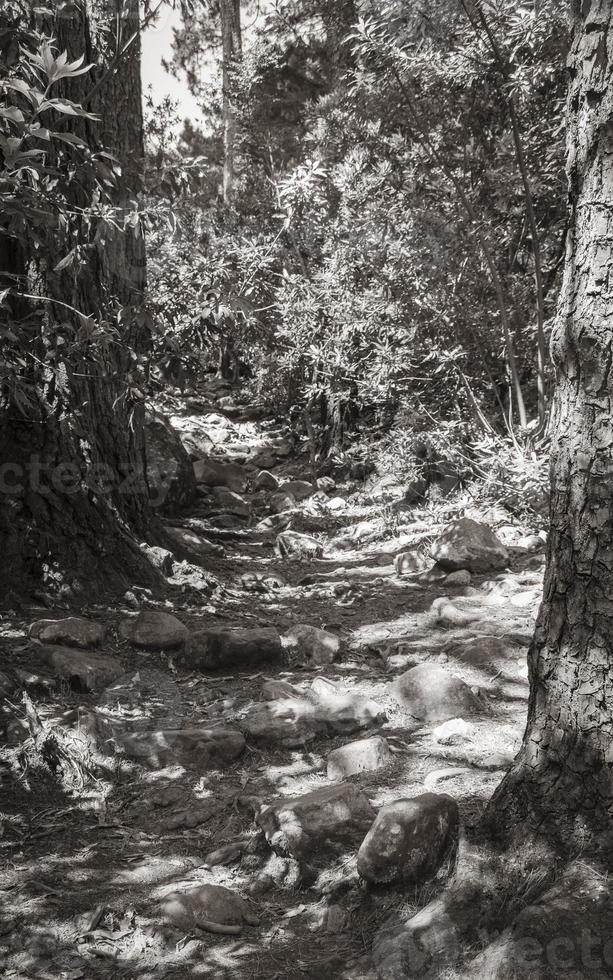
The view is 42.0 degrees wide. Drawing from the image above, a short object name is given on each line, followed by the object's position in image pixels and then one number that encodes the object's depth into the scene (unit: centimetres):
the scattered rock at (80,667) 347
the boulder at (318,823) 246
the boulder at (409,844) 219
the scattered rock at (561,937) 164
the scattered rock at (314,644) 414
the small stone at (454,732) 315
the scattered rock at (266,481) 916
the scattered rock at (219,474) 871
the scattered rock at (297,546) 645
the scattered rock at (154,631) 403
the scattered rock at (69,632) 374
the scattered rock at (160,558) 485
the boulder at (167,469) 716
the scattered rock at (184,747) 308
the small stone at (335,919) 220
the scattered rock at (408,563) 575
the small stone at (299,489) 890
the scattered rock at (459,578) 529
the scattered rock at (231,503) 778
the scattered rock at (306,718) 324
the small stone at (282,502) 822
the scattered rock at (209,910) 225
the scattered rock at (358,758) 301
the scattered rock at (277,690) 358
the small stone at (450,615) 454
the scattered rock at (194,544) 572
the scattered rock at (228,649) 392
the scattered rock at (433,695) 341
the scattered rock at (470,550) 541
